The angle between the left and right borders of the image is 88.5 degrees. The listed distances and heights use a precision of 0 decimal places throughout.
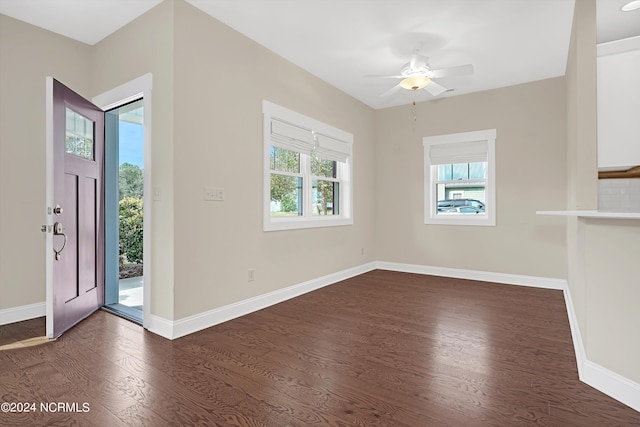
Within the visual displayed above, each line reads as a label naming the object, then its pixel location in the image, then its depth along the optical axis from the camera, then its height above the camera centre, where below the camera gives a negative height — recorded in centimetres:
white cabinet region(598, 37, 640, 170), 279 +94
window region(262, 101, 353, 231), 372 +55
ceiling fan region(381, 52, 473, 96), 338 +148
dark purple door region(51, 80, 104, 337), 265 +4
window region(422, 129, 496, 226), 491 +55
